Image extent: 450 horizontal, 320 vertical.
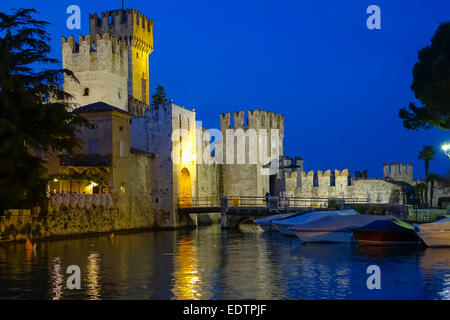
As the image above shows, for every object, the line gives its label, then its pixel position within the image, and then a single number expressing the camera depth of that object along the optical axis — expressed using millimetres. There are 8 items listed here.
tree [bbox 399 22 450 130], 29797
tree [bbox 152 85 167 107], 72294
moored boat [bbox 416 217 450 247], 23875
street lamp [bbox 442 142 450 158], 35781
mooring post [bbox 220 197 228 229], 40531
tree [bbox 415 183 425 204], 48344
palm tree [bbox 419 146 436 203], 54278
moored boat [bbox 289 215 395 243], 26625
